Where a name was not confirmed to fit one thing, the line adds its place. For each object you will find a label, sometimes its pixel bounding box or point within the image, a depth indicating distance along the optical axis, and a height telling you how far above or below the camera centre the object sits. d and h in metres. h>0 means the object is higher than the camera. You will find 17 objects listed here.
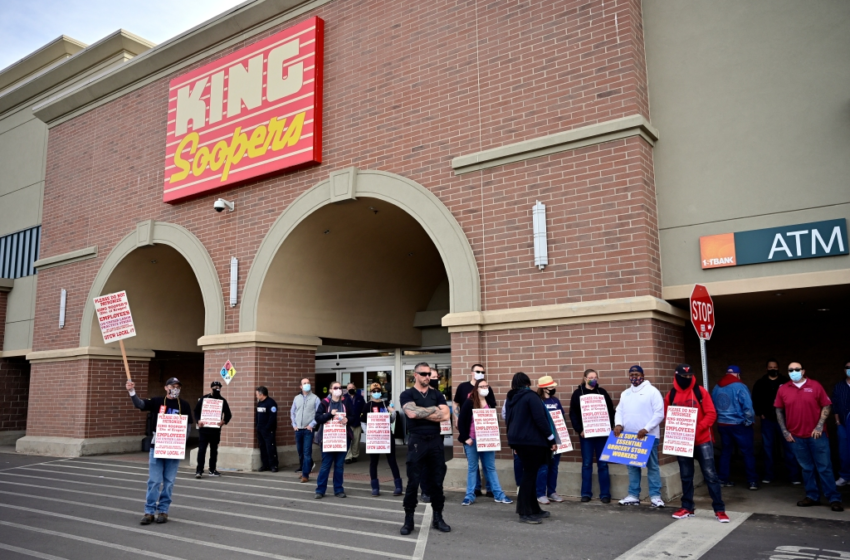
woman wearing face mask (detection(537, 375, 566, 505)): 9.66 -1.26
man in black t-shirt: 7.66 -0.71
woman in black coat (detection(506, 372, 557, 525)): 8.22 -0.71
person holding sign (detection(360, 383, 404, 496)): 10.70 -1.15
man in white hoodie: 8.86 -0.46
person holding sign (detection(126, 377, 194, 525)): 8.73 -1.09
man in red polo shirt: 8.90 -0.64
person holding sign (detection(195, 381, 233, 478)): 13.05 -0.68
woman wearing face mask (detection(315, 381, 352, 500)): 10.52 -1.10
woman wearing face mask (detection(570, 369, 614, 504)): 9.52 -0.90
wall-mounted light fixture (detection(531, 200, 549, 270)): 10.83 +2.32
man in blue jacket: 10.58 -0.60
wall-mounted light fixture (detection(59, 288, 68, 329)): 19.19 +2.39
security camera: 15.02 +4.00
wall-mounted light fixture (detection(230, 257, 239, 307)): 14.98 +2.36
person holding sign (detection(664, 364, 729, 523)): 8.15 -0.72
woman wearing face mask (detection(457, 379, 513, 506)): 9.53 -0.84
